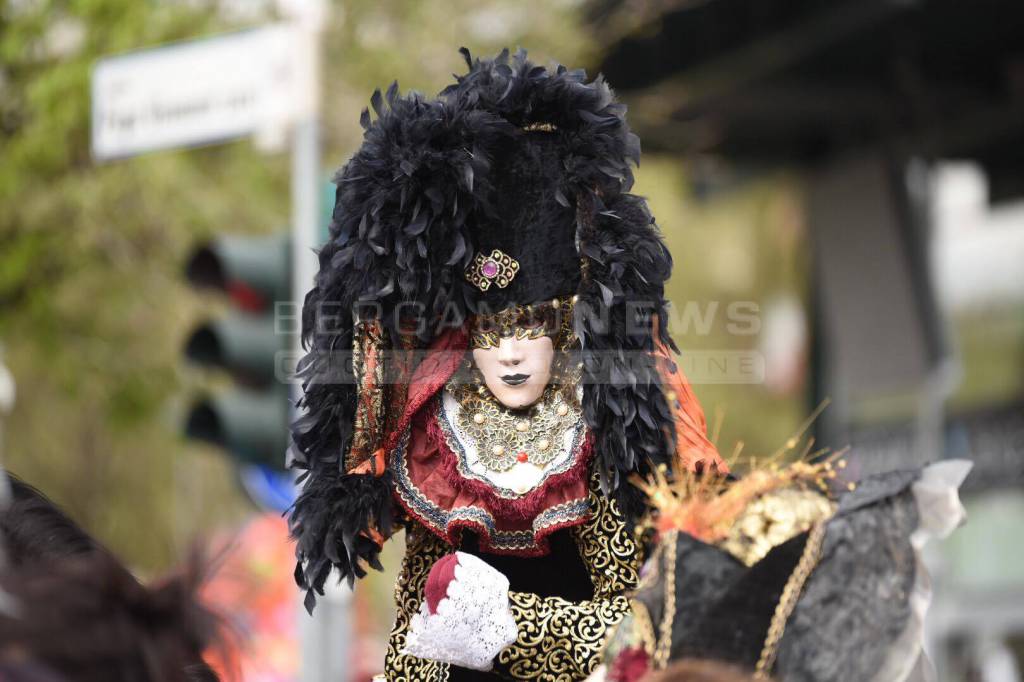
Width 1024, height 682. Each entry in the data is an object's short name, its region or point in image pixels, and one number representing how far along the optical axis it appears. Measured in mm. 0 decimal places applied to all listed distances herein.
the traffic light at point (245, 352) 12008
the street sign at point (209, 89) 12437
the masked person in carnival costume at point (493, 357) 6441
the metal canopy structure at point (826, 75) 23406
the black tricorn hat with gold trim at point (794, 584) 4945
